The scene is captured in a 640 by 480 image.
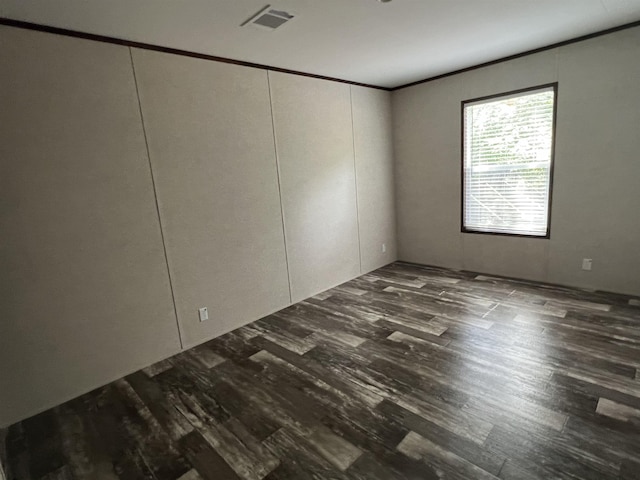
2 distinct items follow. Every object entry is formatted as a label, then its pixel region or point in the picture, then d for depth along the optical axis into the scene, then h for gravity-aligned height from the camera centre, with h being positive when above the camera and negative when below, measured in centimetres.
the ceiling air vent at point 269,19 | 222 +118
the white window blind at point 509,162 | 371 +4
